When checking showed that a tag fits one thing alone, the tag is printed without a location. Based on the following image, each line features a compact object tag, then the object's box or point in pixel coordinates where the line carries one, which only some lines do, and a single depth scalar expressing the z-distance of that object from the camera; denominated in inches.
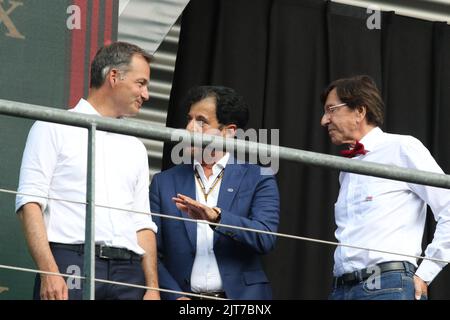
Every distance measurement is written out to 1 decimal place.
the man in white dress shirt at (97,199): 430.3
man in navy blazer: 470.6
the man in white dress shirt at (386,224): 458.0
